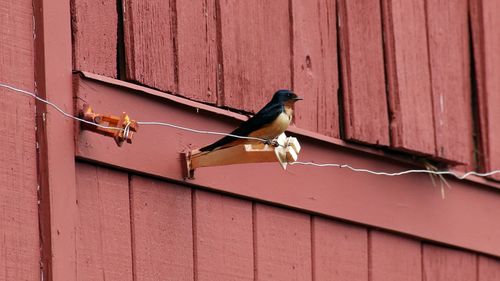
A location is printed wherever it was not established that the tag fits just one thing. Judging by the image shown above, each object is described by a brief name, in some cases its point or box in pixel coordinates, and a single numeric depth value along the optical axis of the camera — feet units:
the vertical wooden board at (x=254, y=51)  34.45
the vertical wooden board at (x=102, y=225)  29.48
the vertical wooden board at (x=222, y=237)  32.58
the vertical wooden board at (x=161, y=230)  30.91
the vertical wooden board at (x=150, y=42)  31.76
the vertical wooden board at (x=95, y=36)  30.48
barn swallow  32.91
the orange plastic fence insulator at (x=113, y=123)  29.73
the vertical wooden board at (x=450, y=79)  40.88
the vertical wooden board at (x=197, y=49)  33.06
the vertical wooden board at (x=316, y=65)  36.73
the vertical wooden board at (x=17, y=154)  28.12
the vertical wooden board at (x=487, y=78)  42.73
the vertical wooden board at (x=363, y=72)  38.19
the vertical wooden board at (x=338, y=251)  36.22
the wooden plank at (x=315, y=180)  31.14
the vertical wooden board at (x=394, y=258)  38.09
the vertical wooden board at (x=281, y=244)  34.40
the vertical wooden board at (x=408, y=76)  39.37
